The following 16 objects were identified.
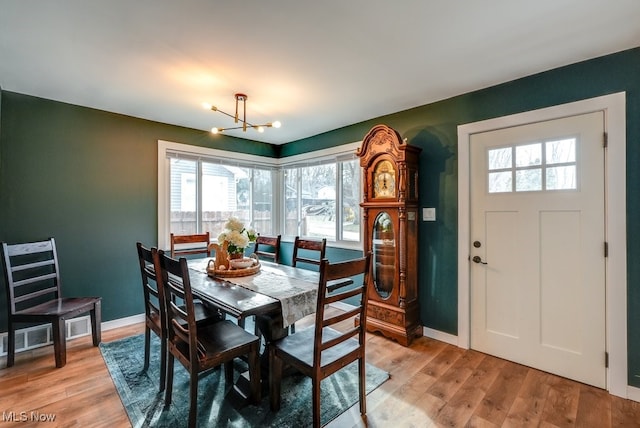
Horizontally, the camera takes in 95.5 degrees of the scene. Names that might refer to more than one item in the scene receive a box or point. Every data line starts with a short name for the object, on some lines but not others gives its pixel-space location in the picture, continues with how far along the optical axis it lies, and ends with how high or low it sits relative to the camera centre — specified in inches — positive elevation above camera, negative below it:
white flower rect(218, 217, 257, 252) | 93.7 -6.7
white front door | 83.7 -9.9
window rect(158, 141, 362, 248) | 144.3 +12.7
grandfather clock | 110.8 -5.9
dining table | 67.3 -20.1
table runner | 70.3 -19.8
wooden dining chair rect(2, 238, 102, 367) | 93.0 -28.6
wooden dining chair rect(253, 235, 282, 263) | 117.9 -11.8
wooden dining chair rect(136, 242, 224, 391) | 74.9 -30.1
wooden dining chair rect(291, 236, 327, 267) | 105.3 -12.0
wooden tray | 91.0 -18.1
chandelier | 104.1 +44.2
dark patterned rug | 69.2 -48.7
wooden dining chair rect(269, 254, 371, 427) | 61.5 -32.0
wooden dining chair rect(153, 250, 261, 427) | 62.4 -30.8
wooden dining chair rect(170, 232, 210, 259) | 126.9 -14.6
